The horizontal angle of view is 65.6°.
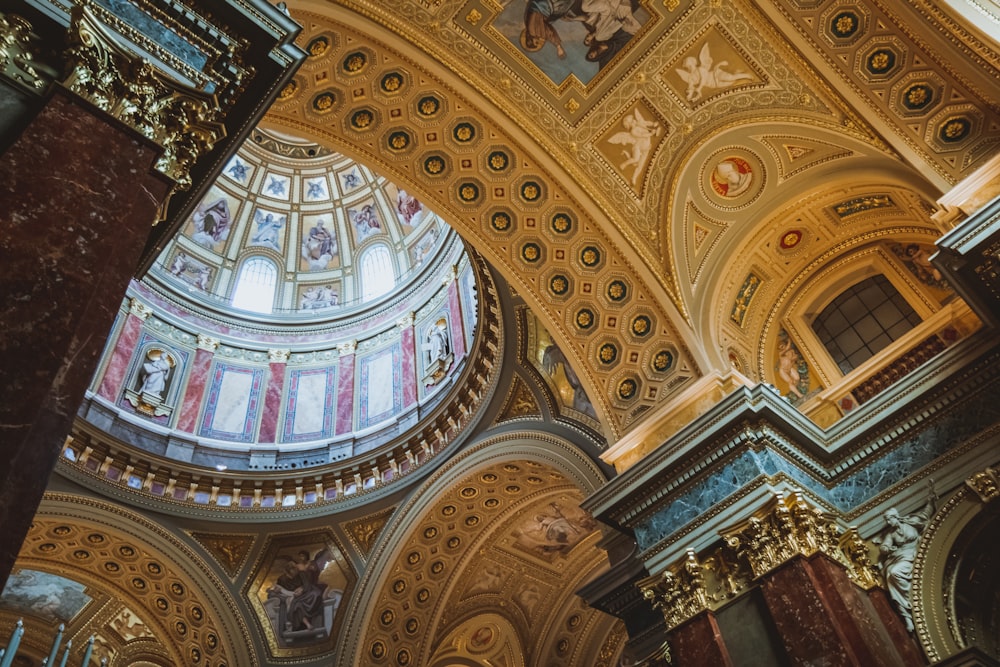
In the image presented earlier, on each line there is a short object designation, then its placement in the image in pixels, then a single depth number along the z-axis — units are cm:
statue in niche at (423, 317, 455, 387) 1608
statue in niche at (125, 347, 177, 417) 1606
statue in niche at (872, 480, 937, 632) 732
